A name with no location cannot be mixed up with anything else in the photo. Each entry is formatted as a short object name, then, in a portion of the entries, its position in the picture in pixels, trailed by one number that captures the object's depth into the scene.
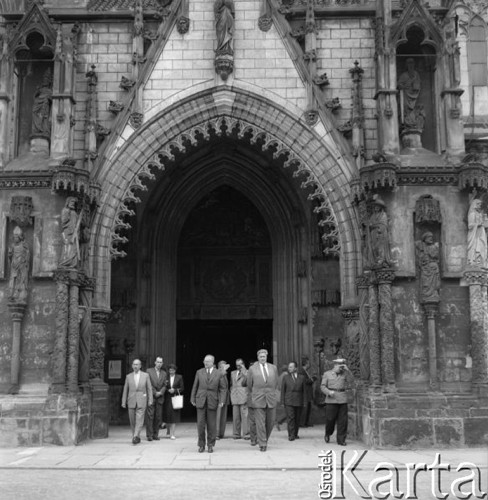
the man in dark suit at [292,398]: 15.55
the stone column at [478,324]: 15.02
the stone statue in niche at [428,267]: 15.27
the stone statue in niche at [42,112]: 16.88
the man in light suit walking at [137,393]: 15.09
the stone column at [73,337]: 15.05
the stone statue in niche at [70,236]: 15.25
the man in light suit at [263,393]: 13.52
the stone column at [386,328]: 14.98
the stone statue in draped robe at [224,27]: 17.17
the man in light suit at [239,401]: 16.23
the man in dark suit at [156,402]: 15.68
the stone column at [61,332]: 14.95
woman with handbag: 16.17
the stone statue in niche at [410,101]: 16.91
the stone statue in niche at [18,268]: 15.33
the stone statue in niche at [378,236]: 15.31
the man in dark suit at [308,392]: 18.30
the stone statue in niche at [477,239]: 15.35
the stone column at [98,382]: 15.97
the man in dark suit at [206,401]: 13.41
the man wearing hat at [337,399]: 14.65
